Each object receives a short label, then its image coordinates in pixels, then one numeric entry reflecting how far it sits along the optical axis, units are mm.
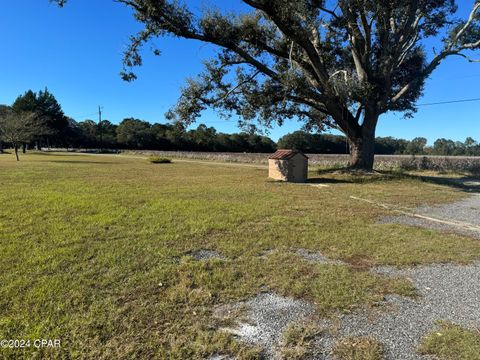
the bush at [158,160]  32719
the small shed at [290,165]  14672
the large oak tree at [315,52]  12547
